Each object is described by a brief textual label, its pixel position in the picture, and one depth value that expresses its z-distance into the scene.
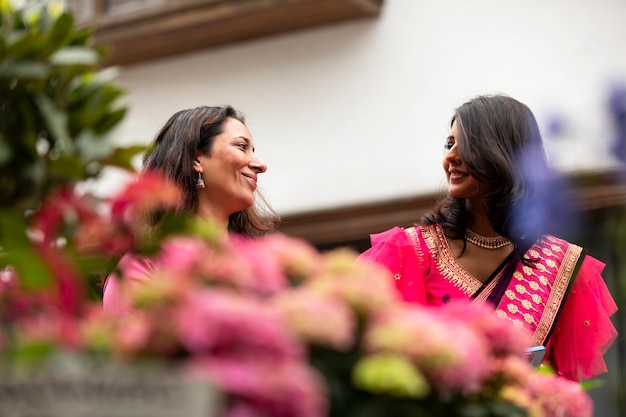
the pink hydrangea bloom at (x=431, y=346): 1.81
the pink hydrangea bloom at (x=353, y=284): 1.85
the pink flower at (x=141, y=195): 1.97
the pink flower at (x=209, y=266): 1.79
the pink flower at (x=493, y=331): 2.15
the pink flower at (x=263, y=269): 1.82
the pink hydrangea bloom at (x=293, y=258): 1.95
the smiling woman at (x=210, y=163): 3.67
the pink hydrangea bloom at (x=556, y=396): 2.29
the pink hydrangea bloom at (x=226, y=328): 1.61
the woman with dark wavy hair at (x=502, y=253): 3.55
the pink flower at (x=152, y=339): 1.66
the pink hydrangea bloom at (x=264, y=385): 1.59
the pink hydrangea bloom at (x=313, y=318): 1.73
